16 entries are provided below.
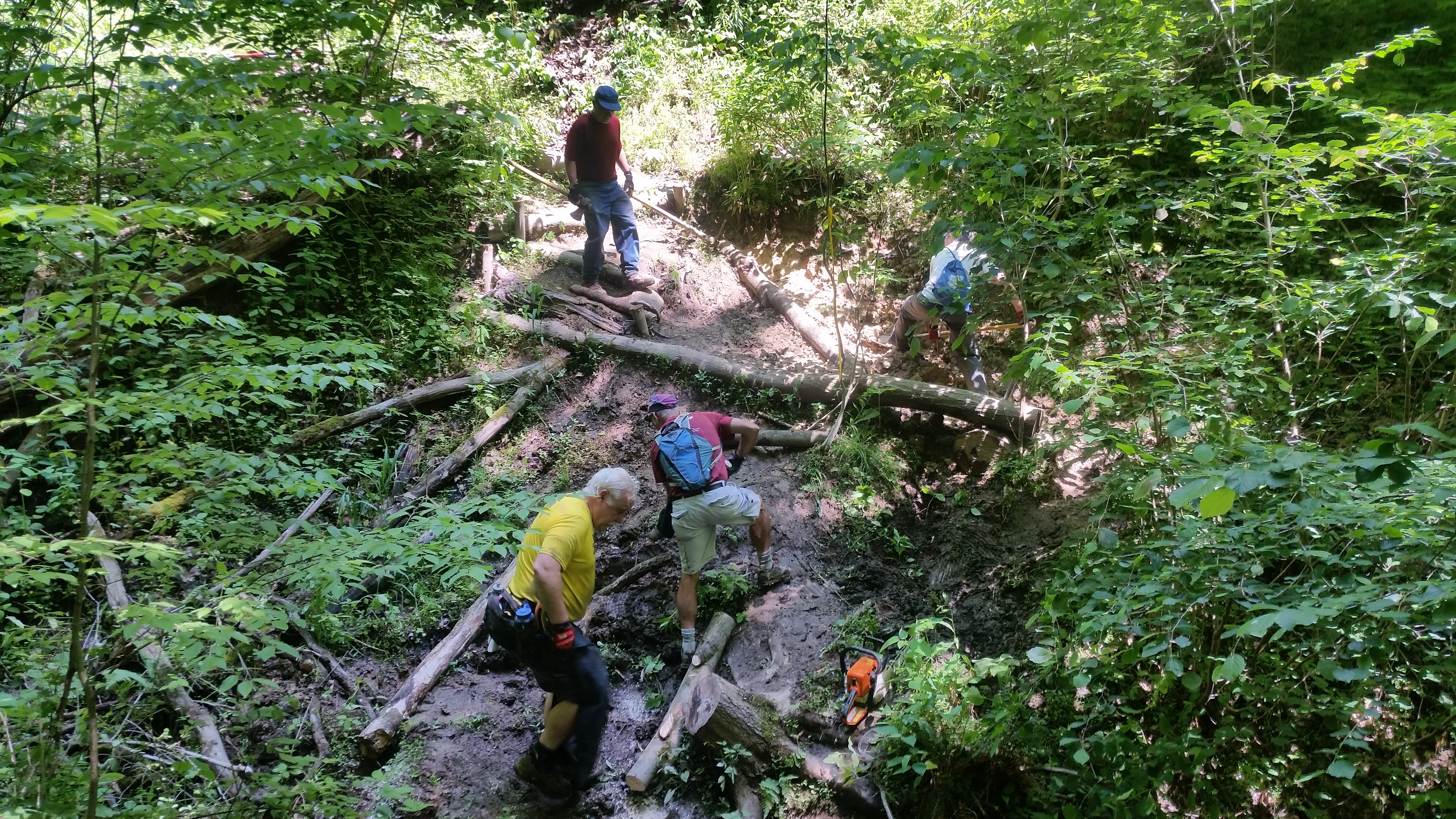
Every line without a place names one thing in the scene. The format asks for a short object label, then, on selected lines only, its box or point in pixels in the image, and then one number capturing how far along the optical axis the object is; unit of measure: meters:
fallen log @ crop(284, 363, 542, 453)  6.25
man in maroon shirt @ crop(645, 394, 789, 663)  4.79
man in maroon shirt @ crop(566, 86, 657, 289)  7.22
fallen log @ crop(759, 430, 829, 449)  6.44
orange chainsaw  3.99
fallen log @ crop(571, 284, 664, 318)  7.88
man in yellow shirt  3.76
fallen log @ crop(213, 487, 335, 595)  3.28
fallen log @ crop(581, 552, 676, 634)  5.41
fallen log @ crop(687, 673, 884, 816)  3.91
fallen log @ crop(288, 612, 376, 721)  4.49
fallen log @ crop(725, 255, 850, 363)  7.61
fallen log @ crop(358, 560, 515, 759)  4.16
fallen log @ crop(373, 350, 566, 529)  6.03
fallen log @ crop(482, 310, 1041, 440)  6.14
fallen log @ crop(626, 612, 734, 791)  4.07
